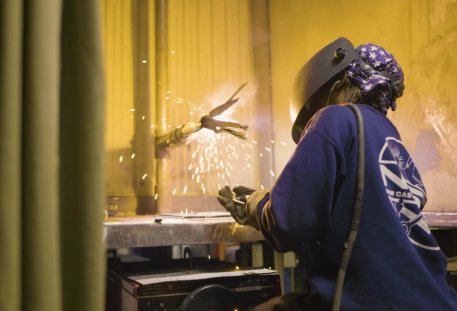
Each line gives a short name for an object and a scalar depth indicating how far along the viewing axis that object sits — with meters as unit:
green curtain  0.48
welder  1.11
